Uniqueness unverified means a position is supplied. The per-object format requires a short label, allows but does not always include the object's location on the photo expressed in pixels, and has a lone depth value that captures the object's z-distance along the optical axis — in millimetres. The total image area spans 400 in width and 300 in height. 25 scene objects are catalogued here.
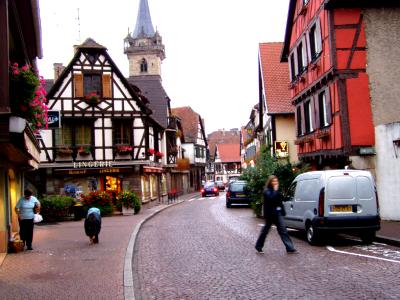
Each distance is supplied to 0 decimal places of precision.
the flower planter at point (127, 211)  27919
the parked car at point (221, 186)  69625
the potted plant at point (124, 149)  31453
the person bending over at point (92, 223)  14562
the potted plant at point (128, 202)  27922
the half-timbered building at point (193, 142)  67750
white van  12547
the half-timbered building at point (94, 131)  31594
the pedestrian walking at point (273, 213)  11531
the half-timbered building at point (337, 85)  18625
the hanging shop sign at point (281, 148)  30688
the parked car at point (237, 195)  31062
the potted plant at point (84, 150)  31317
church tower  89062
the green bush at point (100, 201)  26547
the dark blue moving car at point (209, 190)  51750
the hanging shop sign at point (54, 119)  18016
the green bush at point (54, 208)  24781
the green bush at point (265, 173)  20547
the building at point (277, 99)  32531
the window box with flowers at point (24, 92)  9953
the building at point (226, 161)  96312
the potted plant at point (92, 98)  31422
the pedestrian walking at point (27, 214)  13398
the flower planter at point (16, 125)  8946
